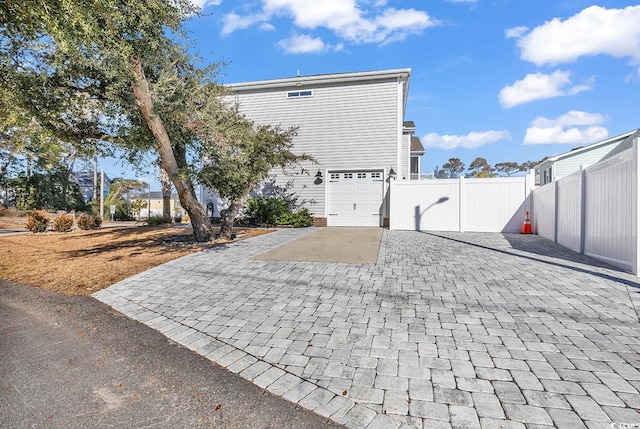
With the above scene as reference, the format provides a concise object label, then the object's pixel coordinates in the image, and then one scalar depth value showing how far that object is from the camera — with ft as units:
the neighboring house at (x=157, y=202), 98.12
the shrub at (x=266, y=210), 45.21
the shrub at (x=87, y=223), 46.29
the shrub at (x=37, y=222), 44.11
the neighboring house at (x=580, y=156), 56.03
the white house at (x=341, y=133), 43.83
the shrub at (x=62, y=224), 44.16
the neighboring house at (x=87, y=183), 96.89
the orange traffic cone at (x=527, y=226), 35.45
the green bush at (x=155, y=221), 53.21
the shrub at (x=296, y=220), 44.59
